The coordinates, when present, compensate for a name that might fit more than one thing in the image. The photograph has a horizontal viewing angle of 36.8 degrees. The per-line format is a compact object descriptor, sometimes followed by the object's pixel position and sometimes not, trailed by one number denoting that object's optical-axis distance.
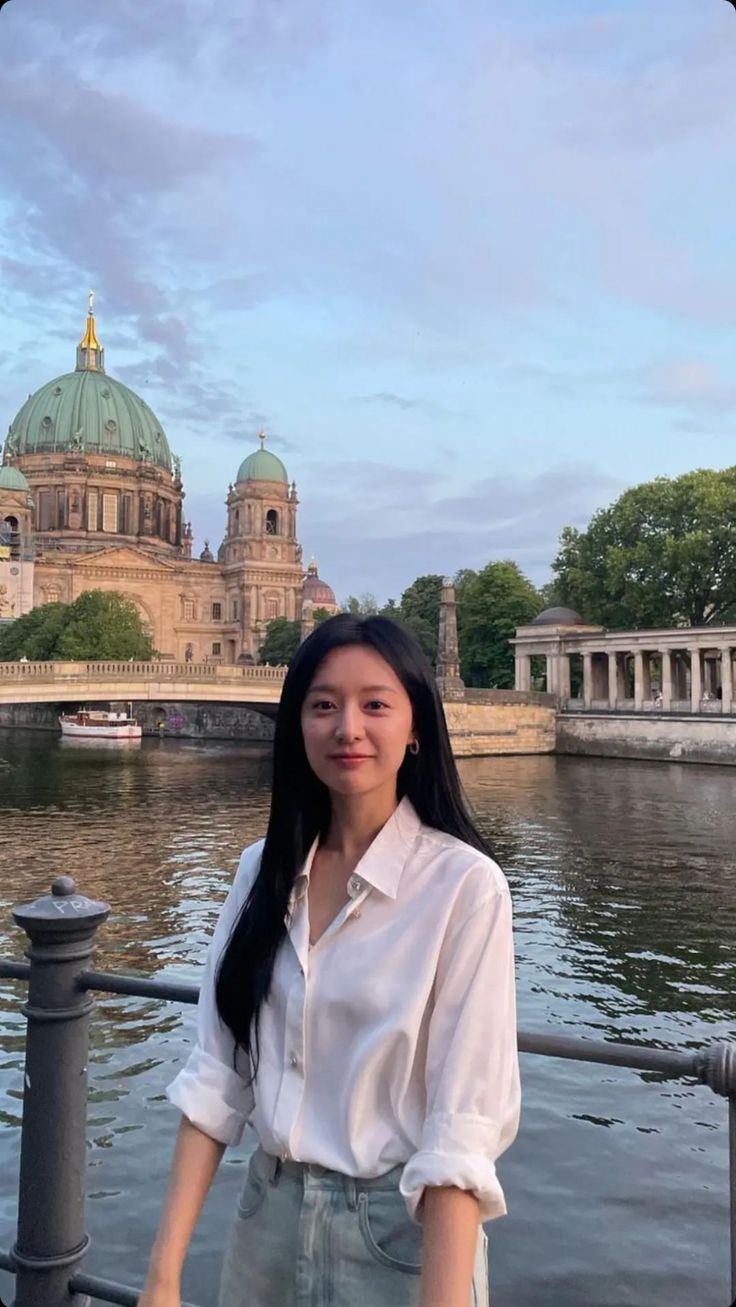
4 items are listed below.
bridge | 37.84
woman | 1.92
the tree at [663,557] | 49.50
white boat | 55.25
